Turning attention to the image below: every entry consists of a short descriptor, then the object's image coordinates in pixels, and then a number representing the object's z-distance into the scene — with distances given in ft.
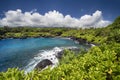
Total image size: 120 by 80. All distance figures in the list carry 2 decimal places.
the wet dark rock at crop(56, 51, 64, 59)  84.44
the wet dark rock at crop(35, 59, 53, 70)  68.78
